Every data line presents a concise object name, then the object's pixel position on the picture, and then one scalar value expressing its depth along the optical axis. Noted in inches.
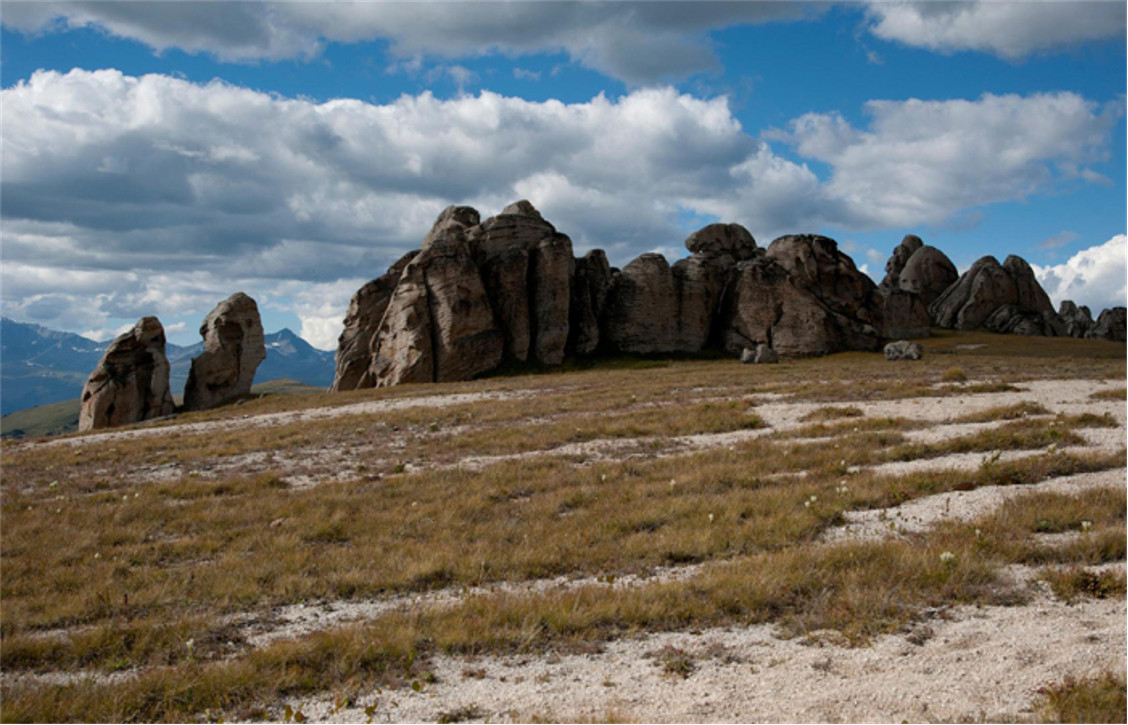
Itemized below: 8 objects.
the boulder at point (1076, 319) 4475.9
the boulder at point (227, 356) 2623.0
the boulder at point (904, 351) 2210.9
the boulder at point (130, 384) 2310.5
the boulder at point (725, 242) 3422.7
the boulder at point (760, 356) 2373.3
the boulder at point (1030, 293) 4037.9
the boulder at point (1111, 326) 4453.7
